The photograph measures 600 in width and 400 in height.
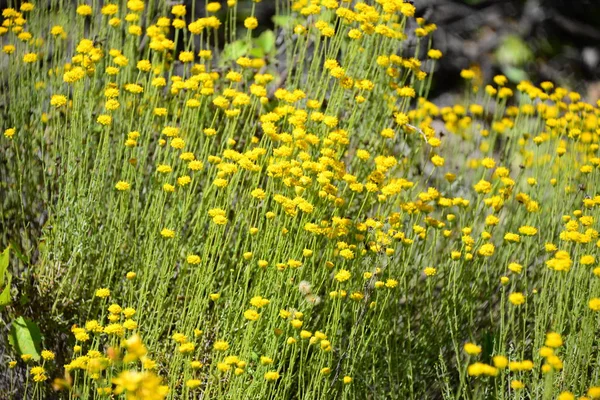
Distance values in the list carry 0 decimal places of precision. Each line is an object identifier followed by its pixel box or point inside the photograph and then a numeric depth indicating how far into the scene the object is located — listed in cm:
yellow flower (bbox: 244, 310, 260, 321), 395
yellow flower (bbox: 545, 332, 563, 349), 345
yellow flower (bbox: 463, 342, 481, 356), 349
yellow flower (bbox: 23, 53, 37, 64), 530
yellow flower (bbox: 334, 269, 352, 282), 414
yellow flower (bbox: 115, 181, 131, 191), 448
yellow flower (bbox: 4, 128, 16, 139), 489
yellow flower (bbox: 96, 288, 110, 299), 407
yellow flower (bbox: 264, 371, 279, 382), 368
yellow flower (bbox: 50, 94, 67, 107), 498
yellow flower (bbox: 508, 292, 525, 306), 376
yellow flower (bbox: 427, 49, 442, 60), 602
